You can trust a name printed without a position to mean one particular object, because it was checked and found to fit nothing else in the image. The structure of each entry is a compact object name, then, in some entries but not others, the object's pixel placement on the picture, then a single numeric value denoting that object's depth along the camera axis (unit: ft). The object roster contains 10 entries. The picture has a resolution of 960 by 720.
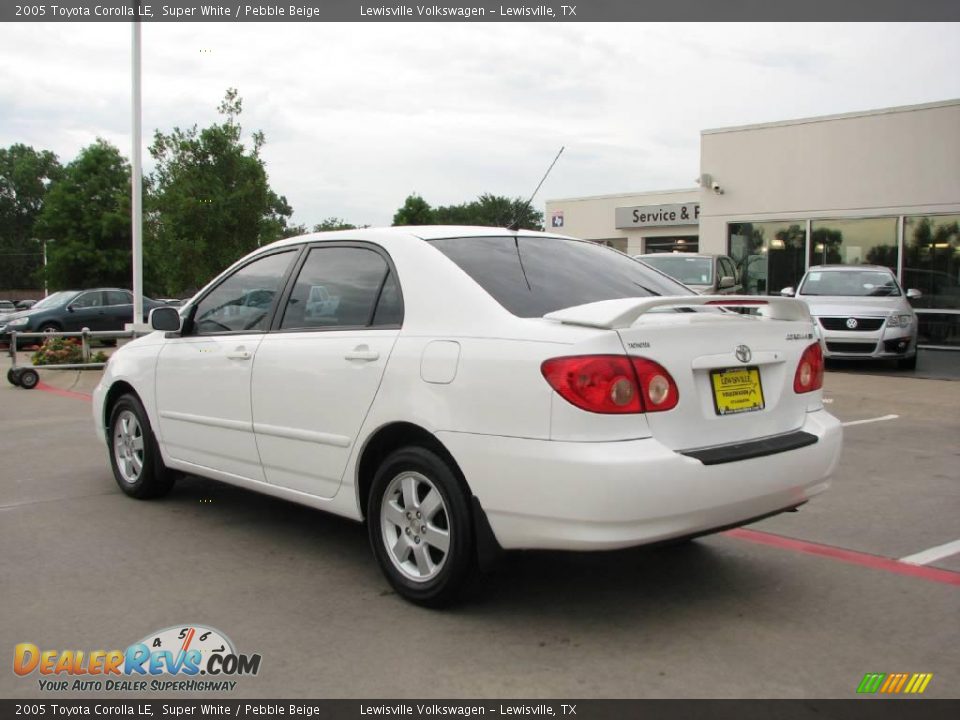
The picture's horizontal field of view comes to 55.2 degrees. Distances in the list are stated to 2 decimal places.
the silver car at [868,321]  44.75
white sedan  11.07
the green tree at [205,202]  69.46
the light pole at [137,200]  47.52
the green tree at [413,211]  194.08
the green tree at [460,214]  250.37
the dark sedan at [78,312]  73.82
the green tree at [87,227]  156.46
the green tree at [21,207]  306.55
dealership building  60.13
